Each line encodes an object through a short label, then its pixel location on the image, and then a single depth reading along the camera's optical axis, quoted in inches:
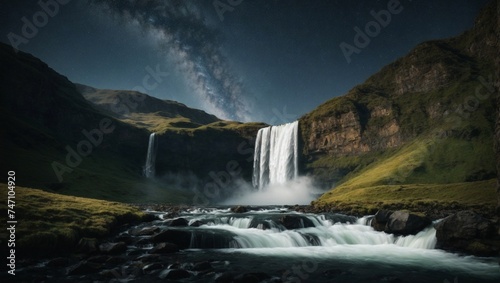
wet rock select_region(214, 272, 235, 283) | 687.7
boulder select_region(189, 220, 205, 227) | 1486.2
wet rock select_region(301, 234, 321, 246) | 1234.6
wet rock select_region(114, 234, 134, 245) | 1063.1
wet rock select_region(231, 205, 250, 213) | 2306.5
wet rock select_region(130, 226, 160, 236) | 1219.5
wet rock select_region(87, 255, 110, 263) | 802.8
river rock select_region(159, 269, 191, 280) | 716.0
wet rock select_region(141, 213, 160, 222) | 1671.3
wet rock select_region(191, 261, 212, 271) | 790.5
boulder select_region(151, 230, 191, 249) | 1089.4
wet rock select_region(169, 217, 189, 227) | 1481.3
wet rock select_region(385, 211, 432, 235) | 1252.5
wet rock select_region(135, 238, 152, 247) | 1052.4
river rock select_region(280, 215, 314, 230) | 1440.3
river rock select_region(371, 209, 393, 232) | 1409.9
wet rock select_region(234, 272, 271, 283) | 681.0
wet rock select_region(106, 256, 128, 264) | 811.8
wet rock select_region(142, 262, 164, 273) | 760.5
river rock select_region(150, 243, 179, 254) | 971.9
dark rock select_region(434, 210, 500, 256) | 964.0
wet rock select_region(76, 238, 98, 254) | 892.0
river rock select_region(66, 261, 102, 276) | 714.8
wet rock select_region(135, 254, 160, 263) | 839.2
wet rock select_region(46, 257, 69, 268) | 773.2
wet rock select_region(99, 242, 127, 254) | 912.5
